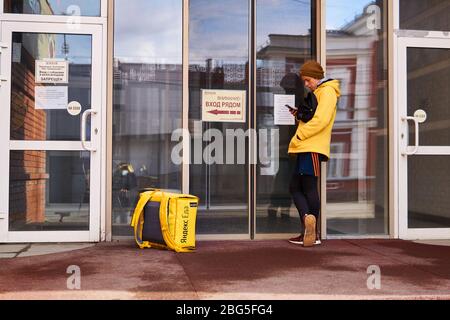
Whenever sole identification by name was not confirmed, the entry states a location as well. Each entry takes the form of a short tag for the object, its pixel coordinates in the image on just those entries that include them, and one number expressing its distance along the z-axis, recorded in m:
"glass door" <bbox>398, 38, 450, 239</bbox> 5.93
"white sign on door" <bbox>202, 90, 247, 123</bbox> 5.75
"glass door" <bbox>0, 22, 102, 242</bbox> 5.34
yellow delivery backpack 4.92
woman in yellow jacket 5.25
